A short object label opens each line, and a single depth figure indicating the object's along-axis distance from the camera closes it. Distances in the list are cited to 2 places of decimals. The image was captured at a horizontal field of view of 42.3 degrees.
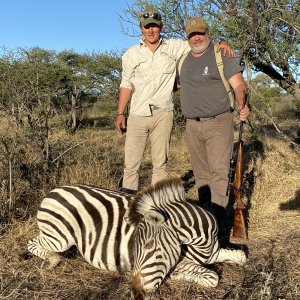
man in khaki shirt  4.26
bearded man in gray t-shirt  3.97
